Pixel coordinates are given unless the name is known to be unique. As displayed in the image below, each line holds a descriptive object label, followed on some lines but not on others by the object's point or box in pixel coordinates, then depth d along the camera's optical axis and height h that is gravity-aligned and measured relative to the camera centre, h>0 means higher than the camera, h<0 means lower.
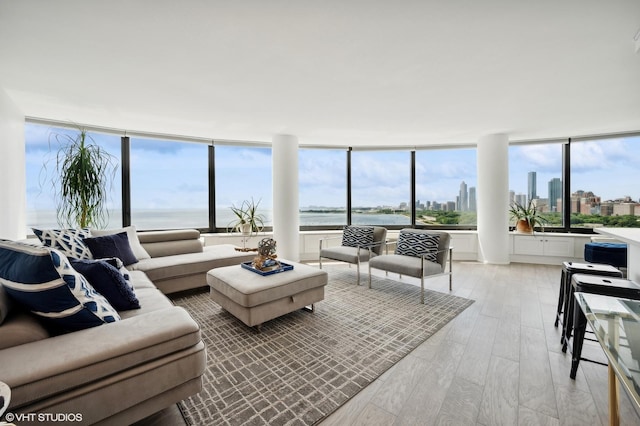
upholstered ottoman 2.43 -0.80
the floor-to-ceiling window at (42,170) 4.04 +0.61
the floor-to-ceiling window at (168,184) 5.00 +0.51
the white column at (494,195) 5.15 +0.29
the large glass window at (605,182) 4.90 +0.54
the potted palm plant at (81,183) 3.42 +0.36
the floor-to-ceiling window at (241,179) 5.70 +0.67
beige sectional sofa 1.06 -0.69
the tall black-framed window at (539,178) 5.42 +0.67
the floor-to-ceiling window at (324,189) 6.17 +0.49
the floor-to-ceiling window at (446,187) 5.99 +0.53
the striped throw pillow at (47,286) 1.25 -0.36
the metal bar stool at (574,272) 2.15 -0.51
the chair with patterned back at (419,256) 3.28 -0.64
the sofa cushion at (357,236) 4.32 -0.44
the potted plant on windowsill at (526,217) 5.34 -0.14
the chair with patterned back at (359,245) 4.02 -0.58
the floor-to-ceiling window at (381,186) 6.28 +0.57
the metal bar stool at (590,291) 1.75 -0.55
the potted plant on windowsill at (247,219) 5.21 -0.19
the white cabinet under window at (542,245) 5.02 -0.68
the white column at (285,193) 5.28 +0.33
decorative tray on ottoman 2.80 -0.65
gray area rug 1.57 -1.15
